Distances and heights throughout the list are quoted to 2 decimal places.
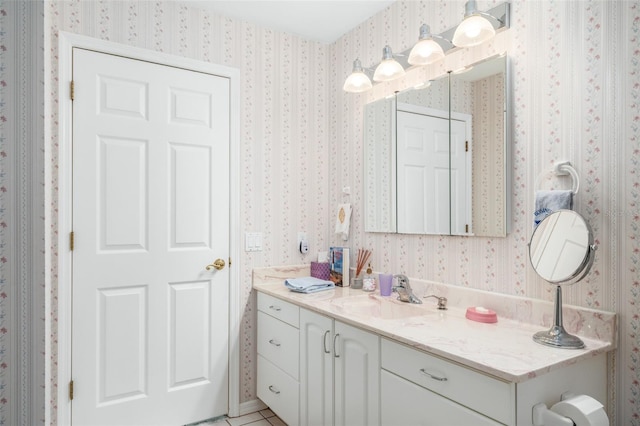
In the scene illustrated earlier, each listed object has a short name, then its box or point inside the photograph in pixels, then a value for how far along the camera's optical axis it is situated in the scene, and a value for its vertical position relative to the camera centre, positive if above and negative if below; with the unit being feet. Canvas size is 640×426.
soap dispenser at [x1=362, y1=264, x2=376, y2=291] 7.88 -1.40
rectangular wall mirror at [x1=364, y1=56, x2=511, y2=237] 5.84 +0.99
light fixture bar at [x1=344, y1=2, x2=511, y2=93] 5.74 +2.91
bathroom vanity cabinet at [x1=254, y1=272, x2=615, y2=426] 3.92 -1.83
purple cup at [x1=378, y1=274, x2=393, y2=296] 7.38 -1.33
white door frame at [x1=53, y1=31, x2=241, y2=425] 6.77 +0.30
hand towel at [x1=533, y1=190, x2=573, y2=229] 4.79 +0.15
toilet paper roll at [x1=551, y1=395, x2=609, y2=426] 3.72 -1.89
